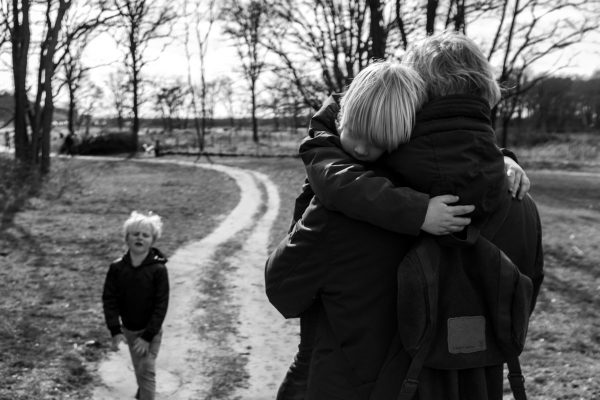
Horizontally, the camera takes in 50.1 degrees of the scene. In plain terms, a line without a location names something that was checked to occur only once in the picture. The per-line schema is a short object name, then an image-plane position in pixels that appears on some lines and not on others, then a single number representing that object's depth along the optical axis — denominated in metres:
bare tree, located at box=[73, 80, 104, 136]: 51.55
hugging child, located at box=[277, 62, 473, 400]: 1.55
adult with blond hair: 1.57
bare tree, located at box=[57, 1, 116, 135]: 18.67
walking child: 4.25
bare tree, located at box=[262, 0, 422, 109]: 17.92
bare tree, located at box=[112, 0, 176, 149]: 18.50
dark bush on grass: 40.34
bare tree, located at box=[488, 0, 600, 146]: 16.09
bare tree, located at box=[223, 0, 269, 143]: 18.48
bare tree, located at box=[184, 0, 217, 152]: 37.25
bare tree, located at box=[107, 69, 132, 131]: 60.92
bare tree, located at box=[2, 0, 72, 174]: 17.56
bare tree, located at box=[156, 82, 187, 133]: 58.22
